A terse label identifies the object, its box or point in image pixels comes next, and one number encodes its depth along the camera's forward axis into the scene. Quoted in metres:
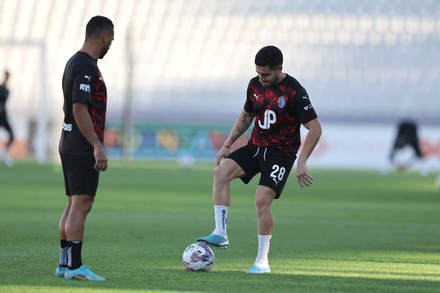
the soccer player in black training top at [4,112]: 64.19
